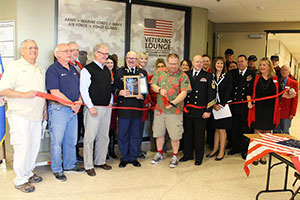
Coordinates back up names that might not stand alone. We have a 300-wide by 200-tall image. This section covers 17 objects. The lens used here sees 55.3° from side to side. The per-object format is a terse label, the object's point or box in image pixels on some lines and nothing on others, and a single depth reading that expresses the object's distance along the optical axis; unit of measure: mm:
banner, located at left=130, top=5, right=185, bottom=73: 5316
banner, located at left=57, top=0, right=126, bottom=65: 4602
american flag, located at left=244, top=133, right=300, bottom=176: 2574
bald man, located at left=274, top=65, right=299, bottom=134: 5098
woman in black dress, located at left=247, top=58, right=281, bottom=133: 4332
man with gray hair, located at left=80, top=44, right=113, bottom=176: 3689
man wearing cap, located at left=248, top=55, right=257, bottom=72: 5660
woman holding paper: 4531
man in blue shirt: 3506
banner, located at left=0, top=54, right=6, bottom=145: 3760
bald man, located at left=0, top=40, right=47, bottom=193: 3157
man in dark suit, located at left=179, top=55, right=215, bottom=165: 4285
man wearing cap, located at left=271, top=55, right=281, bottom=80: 6077
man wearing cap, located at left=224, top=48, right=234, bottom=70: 6090
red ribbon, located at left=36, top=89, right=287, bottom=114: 3340
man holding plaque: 4008
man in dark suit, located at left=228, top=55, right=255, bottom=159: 4750
